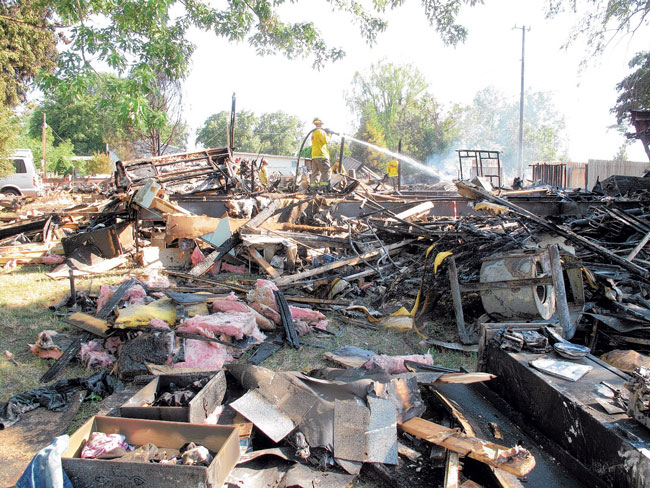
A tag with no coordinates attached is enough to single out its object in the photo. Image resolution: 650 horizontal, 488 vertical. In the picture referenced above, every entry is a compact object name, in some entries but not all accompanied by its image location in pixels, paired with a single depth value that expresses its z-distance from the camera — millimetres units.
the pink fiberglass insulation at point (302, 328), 4711
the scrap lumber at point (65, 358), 3604
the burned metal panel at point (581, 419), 1725
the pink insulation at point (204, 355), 3775
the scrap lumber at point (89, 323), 4234
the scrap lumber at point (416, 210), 8445
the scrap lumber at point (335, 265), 6078
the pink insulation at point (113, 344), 4098
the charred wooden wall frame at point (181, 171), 9341
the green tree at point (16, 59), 10258
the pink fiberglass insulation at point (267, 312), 4844
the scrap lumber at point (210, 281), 5792
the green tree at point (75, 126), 48000
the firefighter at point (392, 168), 17953
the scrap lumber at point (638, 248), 4761
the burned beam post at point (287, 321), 4418
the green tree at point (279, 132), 61781
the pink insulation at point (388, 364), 3305
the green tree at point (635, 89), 18188
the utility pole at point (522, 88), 24969
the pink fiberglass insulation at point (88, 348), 3910
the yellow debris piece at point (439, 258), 4834
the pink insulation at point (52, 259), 7656
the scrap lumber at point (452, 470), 1972
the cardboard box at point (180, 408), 2352
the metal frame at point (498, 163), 12739
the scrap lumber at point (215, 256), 6720
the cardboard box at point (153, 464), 1801
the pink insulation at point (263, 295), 4969
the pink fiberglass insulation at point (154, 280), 5641
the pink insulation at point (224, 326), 4172
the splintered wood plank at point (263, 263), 6595
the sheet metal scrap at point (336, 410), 2324
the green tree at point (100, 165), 33781
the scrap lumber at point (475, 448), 1925
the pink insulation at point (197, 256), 7308
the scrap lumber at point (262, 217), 7476
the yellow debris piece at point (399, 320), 4853
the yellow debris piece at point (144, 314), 4129
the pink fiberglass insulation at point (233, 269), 7246
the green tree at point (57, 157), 35847
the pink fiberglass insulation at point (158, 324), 4121
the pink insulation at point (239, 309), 4676
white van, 17562
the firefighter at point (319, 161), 10695
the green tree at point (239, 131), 59031
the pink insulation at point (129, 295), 4863
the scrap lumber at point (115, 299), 4590
